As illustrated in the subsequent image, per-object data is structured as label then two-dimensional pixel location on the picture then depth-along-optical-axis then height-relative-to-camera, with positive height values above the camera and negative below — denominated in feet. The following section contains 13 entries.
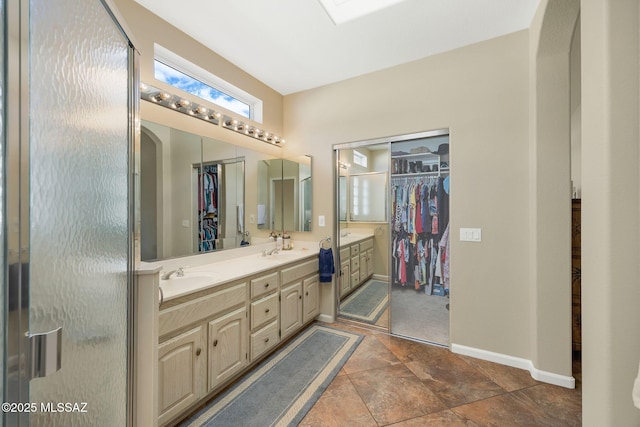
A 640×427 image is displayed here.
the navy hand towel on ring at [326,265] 9.41 -1.89
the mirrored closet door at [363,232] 9.46 -0.70
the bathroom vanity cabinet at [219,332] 4.75 -2.74
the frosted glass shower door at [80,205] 2.10 +0.10
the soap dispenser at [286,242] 10.10 -1.11
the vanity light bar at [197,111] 6.41 +3.09
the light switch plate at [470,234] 7.41 -0.60
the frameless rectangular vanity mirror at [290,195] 10.12 +0.79
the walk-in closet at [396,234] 8.16 -0.70
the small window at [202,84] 7.16 +4.26
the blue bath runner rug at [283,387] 5.19 -4.14
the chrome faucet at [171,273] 6.19 -1.48
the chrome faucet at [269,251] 8.99 -1.36
